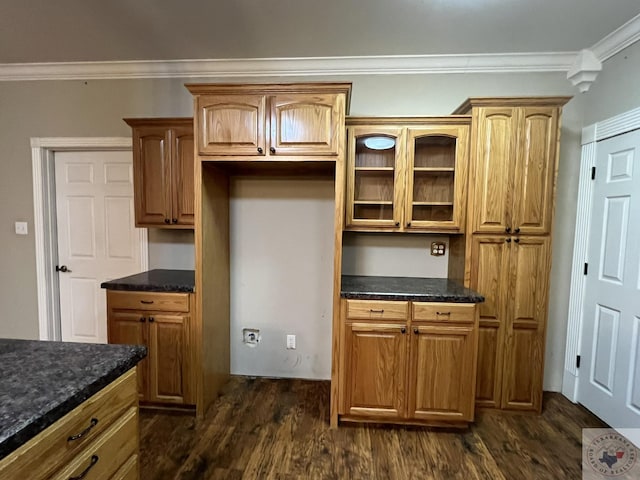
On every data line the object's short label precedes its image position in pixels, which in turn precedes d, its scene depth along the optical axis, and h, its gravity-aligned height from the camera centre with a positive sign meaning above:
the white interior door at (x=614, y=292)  2.03 -0.42
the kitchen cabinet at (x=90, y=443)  0.81 -0.67
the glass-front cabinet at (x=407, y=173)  2.26 +0.40
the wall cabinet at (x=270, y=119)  2.04 +0.67
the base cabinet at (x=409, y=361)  2.08 -0.88
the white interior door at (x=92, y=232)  2.83 -0.11
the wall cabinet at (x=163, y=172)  2.37 +0.37
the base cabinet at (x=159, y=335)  2.23 -0.81
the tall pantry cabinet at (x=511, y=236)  2.18 -0.05
